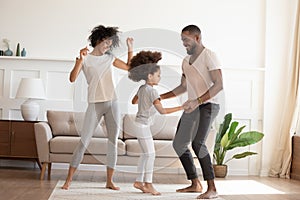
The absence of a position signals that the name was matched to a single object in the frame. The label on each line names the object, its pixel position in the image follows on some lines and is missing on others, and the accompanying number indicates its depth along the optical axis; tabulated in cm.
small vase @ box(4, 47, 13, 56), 609
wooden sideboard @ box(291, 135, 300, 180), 598
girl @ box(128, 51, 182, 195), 405
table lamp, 569
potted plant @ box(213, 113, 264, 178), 601
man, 393
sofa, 500
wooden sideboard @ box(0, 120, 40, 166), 558
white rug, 385
